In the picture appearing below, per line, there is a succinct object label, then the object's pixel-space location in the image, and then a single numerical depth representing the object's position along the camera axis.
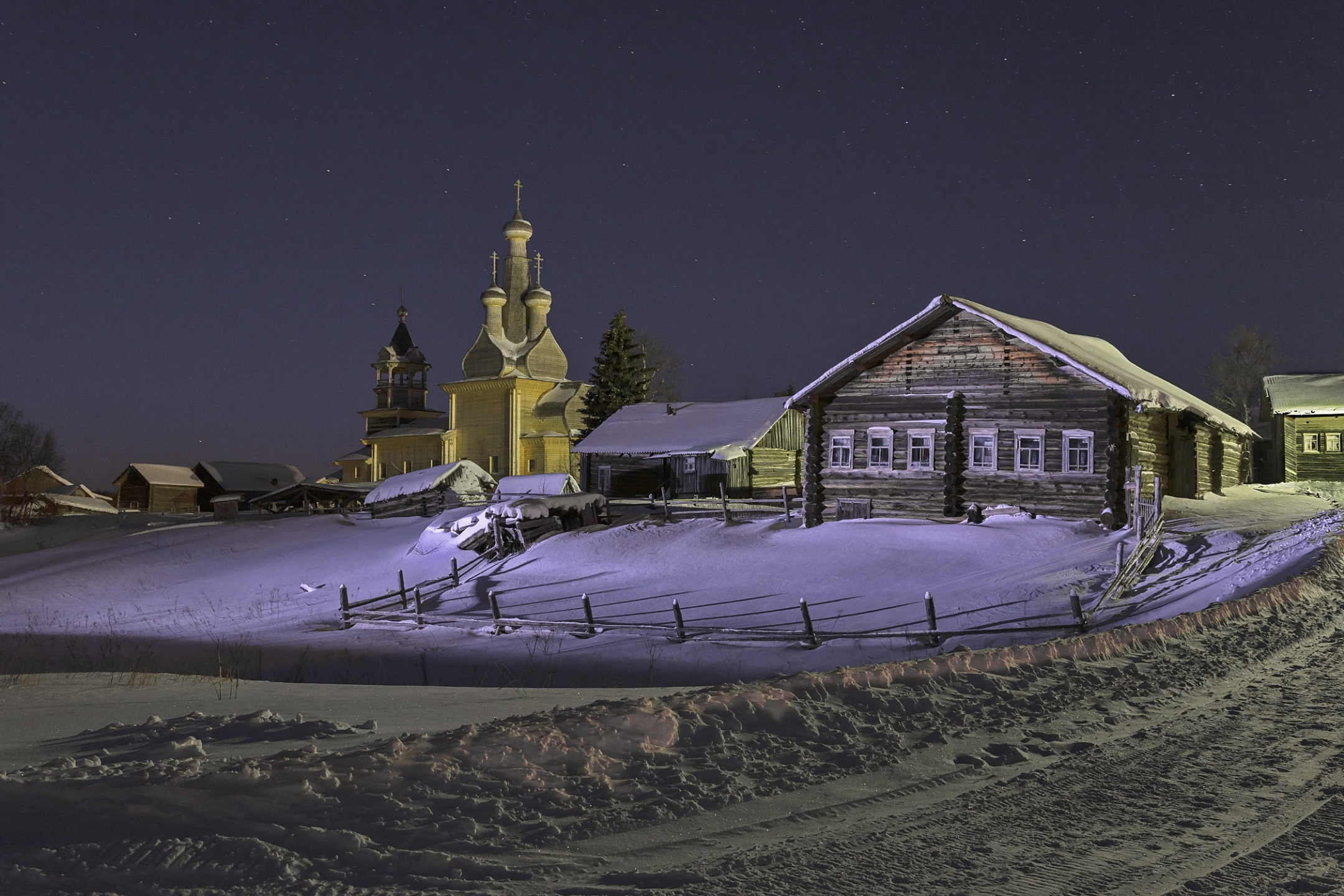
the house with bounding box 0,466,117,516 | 68.31
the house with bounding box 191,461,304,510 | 81.31
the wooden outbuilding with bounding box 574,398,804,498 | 42.38
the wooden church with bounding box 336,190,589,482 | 67.69
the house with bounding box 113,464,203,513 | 80.25
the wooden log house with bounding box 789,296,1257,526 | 27.31
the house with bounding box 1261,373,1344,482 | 44.75
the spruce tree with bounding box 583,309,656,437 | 61.50
